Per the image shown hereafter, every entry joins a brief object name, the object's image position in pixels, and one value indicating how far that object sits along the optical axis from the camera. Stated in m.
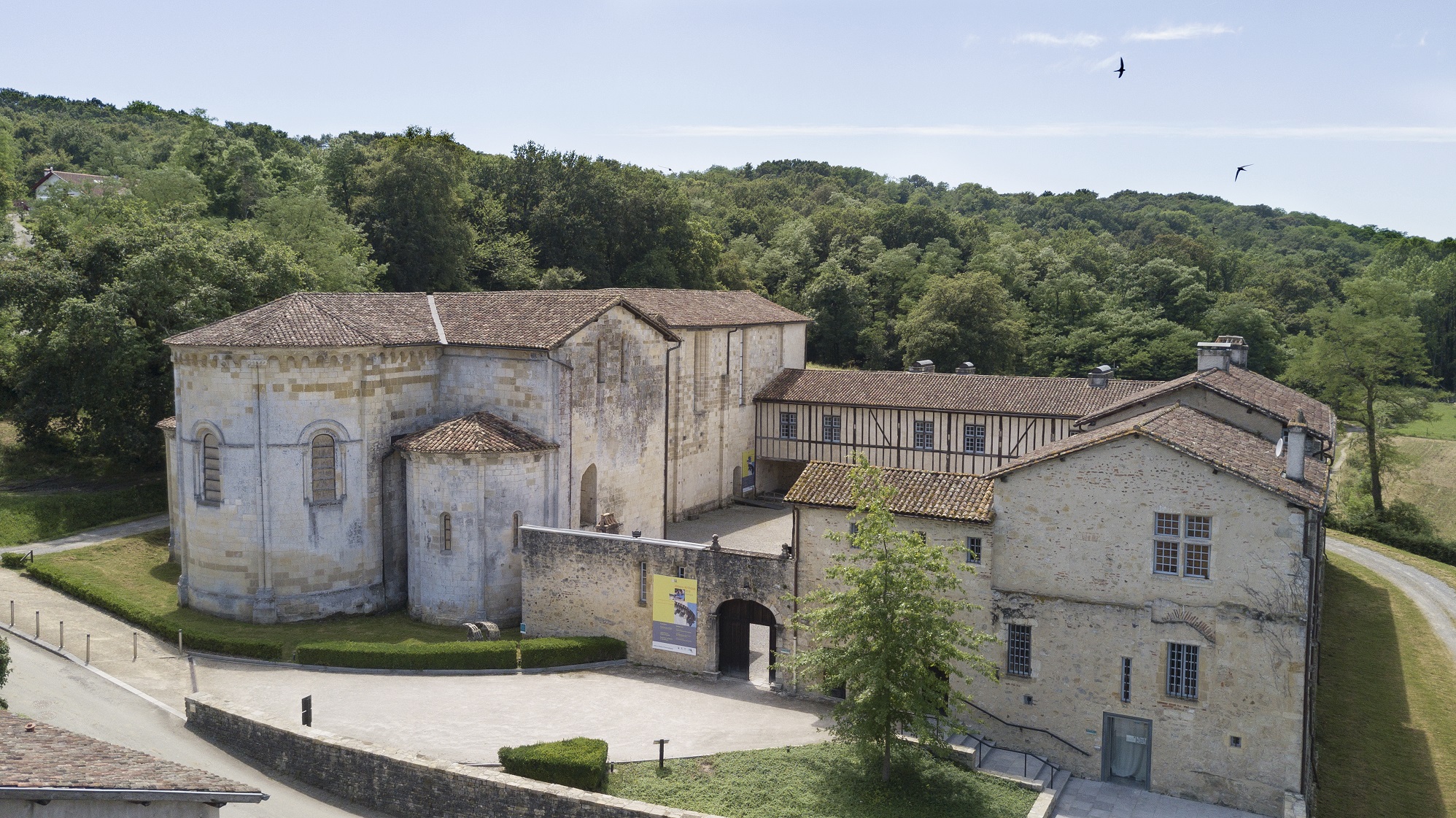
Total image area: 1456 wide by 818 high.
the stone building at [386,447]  31.86
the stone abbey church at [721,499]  23.23
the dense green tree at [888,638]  22.31
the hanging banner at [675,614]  28.69
